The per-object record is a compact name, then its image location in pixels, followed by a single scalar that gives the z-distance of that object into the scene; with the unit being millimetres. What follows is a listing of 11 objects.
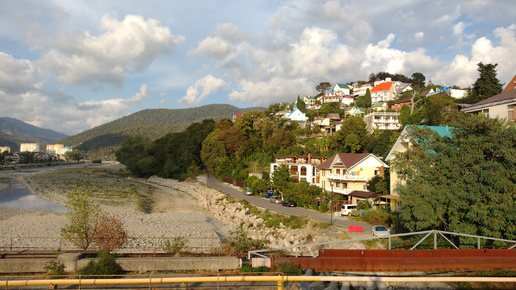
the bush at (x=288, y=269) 12023
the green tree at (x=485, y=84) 47750
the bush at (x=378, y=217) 27391
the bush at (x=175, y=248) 15375
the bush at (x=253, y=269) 12480
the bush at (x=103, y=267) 11828
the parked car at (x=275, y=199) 40394
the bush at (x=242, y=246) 14945
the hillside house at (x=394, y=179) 28822
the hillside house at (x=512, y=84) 32388
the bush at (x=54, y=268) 11915
